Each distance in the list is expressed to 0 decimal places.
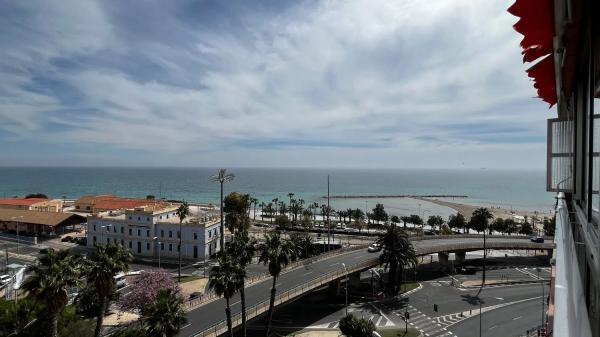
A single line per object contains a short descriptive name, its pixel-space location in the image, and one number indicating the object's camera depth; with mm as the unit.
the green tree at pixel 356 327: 35469
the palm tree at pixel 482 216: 68556
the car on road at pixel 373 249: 64394
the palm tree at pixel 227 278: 32031
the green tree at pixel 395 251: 53750
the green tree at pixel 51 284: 25359
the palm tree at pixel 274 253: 37000
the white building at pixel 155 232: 69644
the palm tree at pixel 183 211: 65188
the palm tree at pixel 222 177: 55438
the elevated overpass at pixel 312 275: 36562
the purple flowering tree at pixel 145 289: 41000
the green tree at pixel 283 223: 103750
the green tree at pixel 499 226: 105938
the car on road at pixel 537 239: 74812
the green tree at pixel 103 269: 28875
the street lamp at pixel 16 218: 89688
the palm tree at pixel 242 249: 36956
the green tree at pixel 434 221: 117625
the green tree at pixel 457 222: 114500
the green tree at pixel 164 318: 25500
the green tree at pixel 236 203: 107875
